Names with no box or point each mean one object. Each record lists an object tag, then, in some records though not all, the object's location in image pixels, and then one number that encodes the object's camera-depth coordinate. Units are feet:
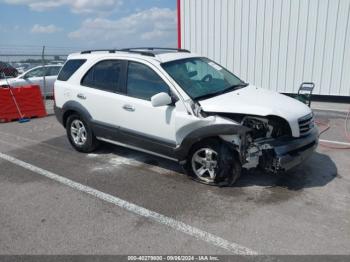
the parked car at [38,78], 42.57
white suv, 14.55
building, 31.60
